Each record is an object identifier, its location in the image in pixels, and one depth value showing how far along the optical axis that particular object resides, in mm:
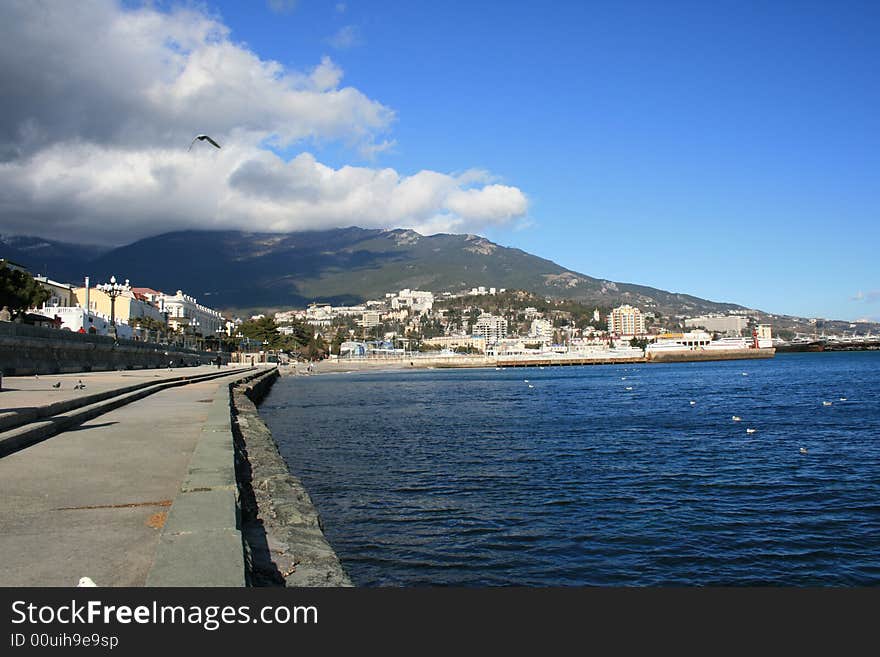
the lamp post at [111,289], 50303
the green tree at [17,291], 51781
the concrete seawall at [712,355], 186625
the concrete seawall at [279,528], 5938
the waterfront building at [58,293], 83981
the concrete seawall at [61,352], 26358
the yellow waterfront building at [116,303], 98000
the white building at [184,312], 130200
